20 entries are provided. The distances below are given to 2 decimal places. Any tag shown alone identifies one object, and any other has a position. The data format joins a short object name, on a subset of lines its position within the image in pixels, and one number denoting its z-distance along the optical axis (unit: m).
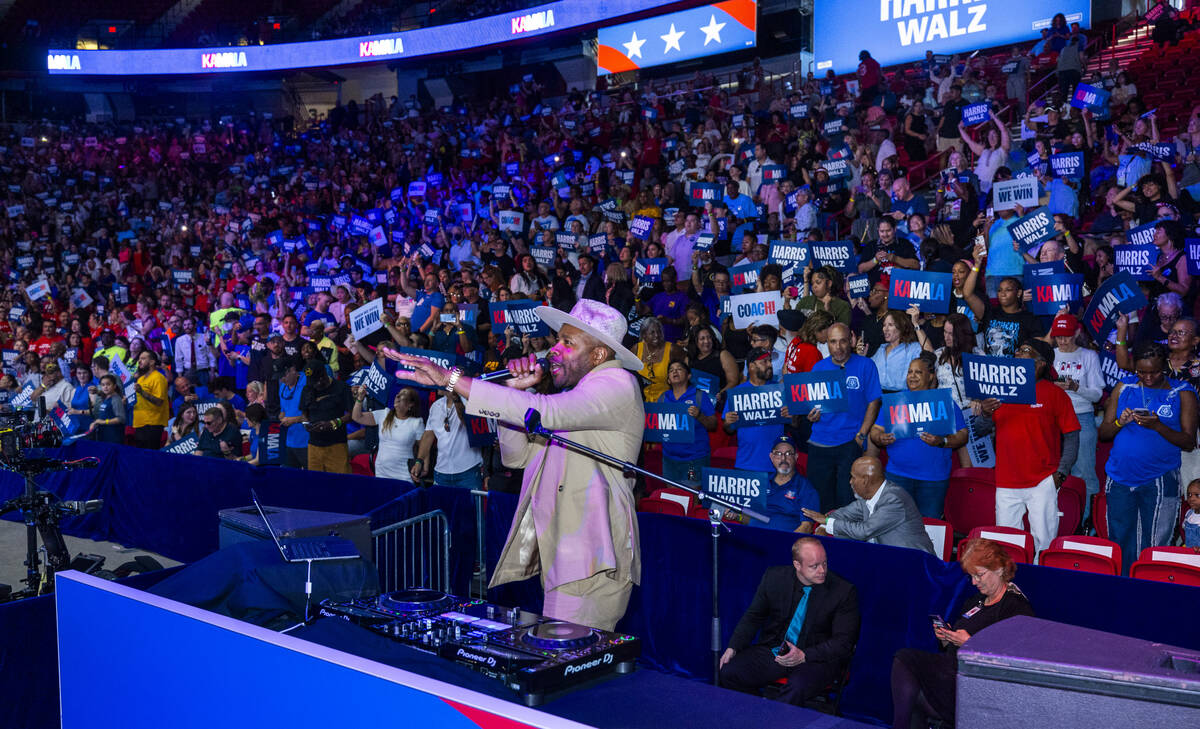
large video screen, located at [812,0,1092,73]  18.97
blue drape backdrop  5.07
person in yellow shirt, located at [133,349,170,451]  12.88
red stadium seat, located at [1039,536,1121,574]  6.02
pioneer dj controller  2.77
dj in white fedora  4.03
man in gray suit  6.39
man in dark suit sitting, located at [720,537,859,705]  5.53
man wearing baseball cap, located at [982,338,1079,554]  7.23
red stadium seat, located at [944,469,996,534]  8.07
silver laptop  3.73
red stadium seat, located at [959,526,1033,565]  6.34
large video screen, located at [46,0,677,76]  26.28
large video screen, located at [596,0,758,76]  24.05
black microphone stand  3.44
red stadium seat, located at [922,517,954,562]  6.93
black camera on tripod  6.80
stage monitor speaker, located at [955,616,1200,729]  1.70
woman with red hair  4.94
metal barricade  7.34
